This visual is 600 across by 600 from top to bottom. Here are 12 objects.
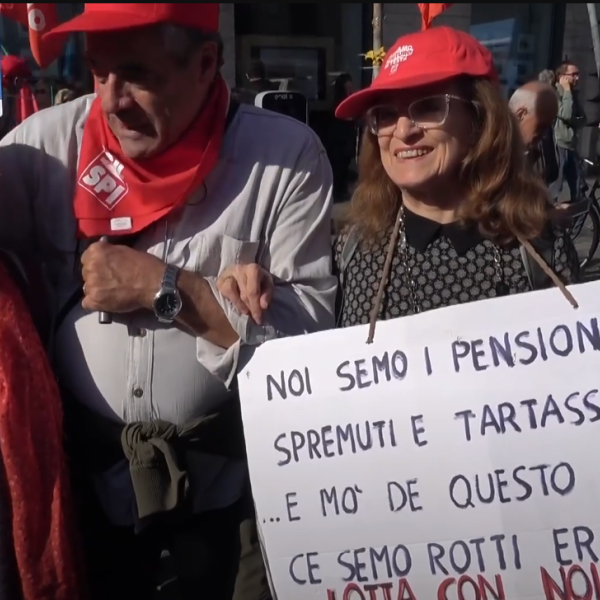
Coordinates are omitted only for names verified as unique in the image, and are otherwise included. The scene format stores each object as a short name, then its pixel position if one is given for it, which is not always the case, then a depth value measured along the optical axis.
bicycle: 6.91
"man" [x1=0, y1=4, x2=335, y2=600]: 1.75
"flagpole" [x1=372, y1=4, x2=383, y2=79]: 6.29
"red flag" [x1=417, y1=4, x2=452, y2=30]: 4.89
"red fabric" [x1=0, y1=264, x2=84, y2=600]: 1.66
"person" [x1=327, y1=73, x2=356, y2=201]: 8.66
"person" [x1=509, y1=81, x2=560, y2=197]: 4.88
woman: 1.76
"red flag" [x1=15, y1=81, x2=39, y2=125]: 6.50
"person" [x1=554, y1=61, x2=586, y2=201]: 8.96
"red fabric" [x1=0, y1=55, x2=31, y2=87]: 6.66
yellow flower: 5.61
